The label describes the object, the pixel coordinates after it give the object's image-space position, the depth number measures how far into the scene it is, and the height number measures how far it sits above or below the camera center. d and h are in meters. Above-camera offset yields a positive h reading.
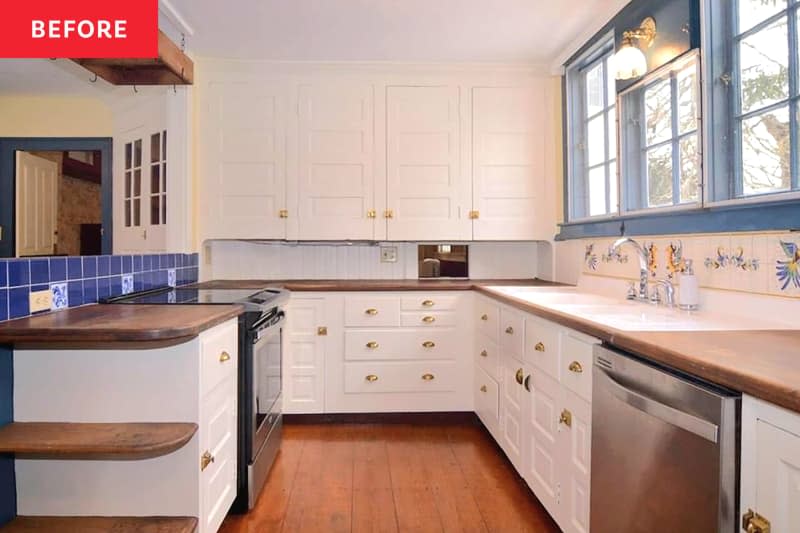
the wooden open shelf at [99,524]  1.44 -0.80
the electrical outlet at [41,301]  1.57 -0.12
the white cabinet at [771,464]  0.77 -0.35
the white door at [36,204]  4.11 +0.56
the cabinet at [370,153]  3.05 +0.71
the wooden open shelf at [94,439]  1.31 -0.51
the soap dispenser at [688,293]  1.74 -0.12
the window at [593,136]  2.65 +0.75
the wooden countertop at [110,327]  1.33 -0.18
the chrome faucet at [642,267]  1.99 -0.03
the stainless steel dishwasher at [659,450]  0.91 -0.43
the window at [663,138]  1.93 +0.56
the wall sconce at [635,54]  2.11 +0.93
